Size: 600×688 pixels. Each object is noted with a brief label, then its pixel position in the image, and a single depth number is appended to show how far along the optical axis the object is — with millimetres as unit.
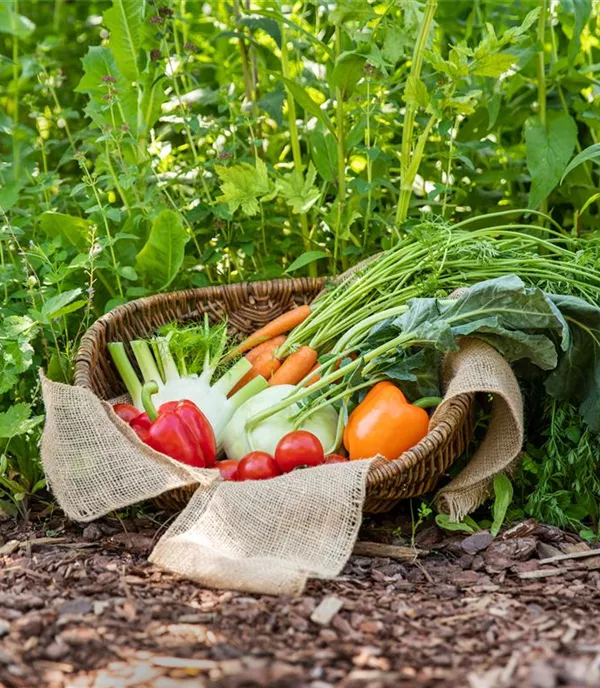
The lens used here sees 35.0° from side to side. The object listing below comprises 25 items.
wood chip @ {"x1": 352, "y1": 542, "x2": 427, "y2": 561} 2549
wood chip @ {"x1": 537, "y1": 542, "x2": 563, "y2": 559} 2547
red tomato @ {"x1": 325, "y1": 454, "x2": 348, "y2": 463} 2728
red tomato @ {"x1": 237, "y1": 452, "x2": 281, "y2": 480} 2686
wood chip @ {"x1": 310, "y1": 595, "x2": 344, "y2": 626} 2035
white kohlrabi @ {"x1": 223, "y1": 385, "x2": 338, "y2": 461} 2869
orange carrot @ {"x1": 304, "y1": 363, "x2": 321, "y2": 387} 2961
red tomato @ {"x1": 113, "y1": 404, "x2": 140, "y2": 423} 2859
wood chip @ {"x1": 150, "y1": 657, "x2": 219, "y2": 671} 1811
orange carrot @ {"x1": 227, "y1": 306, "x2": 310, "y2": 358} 3312
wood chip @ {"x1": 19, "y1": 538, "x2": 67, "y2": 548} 2629
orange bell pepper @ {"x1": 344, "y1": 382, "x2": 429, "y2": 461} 2676
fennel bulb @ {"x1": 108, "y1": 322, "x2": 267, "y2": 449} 3029
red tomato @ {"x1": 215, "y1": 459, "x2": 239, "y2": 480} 2727
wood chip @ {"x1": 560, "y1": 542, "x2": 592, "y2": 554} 2562
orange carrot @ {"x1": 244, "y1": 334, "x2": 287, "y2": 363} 3262
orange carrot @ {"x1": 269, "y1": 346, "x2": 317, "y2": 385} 3088
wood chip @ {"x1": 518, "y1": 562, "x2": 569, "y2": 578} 2432
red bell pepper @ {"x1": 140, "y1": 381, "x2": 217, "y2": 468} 2684
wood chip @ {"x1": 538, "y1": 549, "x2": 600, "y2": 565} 2488
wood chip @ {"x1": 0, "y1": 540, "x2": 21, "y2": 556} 2577
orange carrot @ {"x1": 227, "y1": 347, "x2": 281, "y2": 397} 3189
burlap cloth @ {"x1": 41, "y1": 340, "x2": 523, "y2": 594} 2266
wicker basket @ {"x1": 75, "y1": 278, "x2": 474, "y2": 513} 2529
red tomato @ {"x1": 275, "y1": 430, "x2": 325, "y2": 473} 2672
